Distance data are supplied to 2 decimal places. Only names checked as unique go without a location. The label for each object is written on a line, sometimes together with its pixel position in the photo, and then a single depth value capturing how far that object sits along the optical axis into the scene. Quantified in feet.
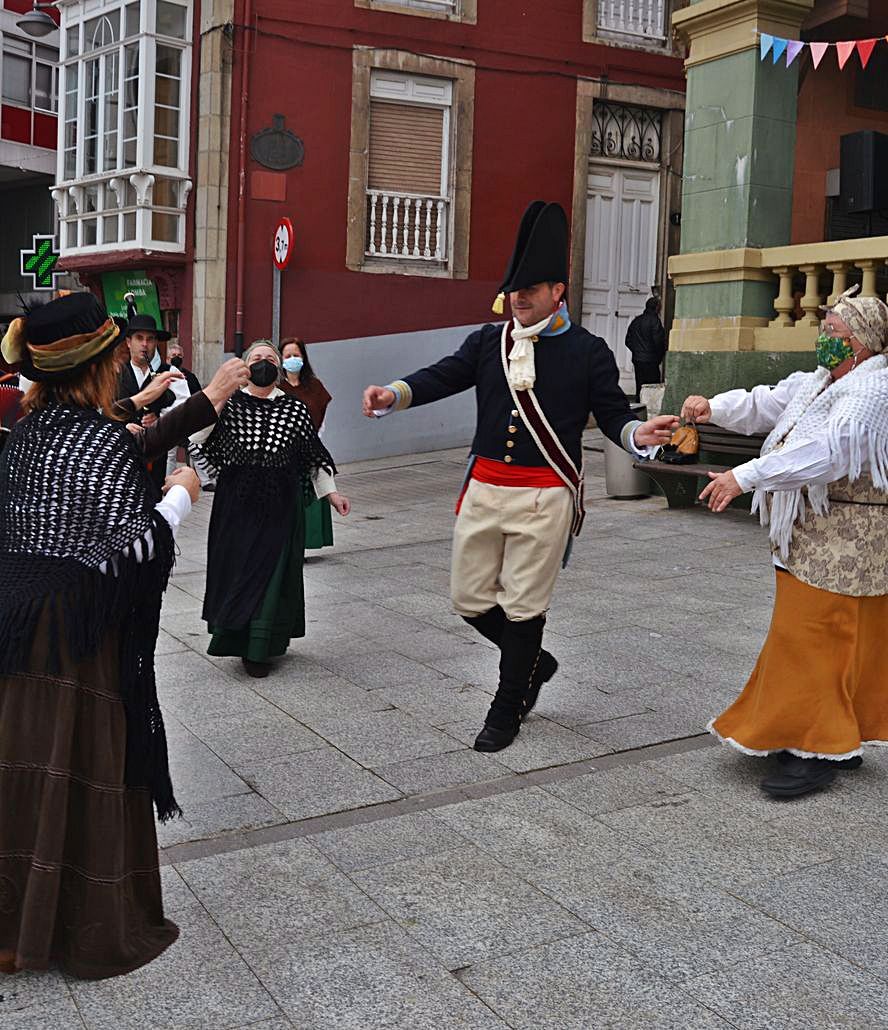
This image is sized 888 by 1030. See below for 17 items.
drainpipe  53.57
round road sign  52.60
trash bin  39.99
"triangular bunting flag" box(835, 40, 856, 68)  34.70
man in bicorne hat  16.48
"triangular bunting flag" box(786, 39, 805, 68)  34.76
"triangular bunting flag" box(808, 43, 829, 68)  34.25
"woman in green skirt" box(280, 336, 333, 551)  29.30
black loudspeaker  36.19
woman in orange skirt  14.71
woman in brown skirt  10.19
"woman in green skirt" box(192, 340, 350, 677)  20.13
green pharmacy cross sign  54.24
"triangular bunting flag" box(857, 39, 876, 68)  34.05
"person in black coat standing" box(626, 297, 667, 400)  54.49
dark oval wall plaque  53.62
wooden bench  35.88
